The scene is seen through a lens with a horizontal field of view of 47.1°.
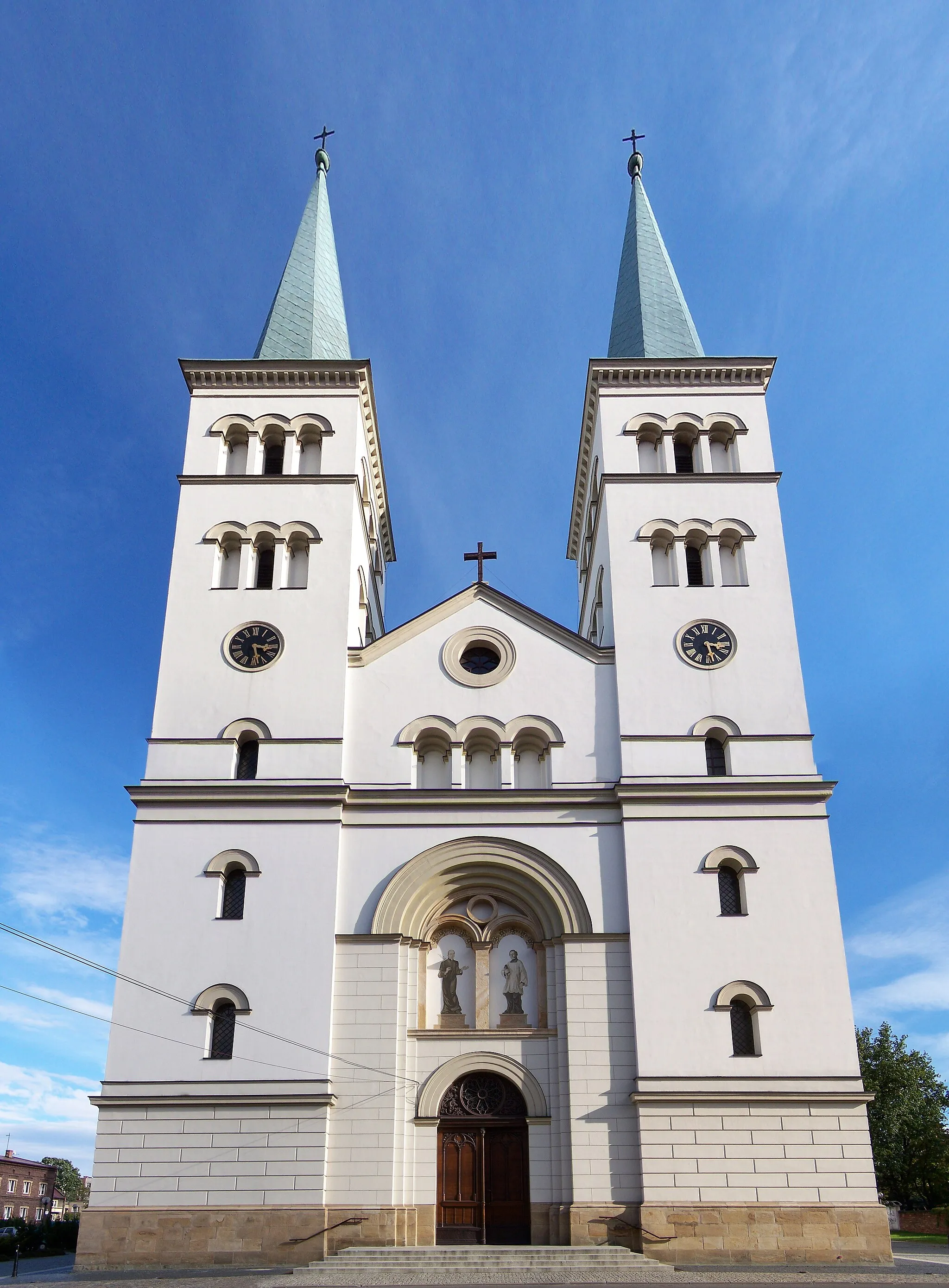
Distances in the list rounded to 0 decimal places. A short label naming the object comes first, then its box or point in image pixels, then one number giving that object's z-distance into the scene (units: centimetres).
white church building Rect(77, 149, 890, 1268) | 2167
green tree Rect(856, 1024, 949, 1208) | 4341
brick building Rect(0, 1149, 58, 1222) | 7594
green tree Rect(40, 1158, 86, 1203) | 8994
